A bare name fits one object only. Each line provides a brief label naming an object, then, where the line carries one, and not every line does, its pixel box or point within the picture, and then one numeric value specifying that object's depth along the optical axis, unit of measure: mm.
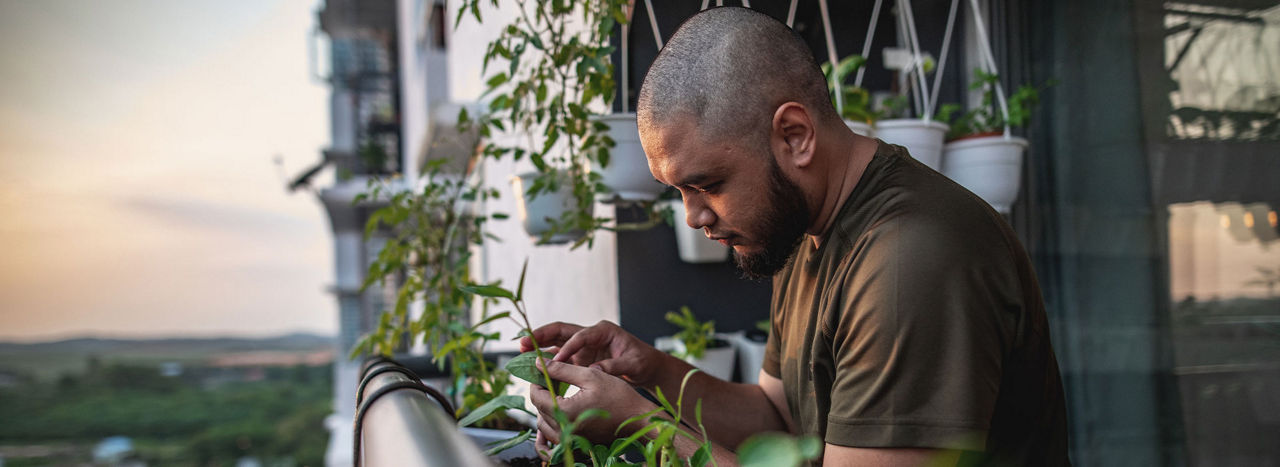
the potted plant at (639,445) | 240
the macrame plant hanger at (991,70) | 1369
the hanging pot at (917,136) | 1279
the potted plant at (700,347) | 1396
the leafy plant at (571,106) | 1201
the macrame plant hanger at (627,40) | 1385
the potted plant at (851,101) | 1261
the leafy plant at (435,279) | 1259
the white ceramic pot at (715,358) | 1428
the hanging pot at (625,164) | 1266
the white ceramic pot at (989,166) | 1369
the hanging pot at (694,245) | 1450
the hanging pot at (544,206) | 1420
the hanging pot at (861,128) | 1254
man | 705
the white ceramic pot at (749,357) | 1487
